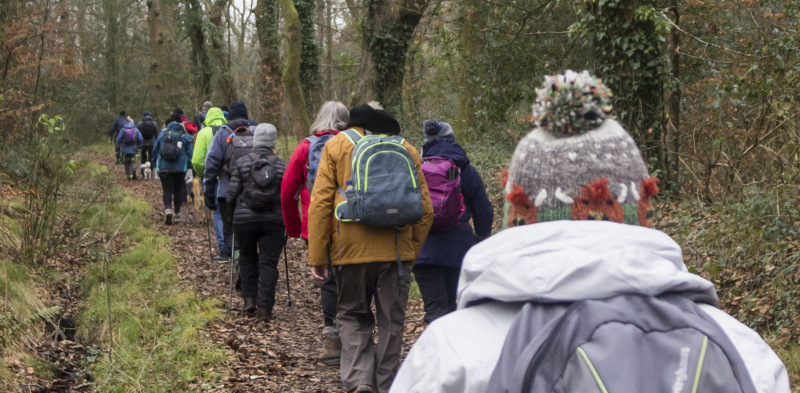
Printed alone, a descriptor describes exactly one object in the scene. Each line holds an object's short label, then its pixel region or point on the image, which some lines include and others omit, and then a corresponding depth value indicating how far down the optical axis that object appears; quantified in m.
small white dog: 23.32
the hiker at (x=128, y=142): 22.06
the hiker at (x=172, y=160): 13.86
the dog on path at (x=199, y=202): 13.88
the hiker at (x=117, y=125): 23.45
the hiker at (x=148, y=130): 22.02
